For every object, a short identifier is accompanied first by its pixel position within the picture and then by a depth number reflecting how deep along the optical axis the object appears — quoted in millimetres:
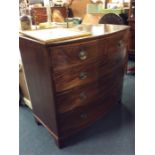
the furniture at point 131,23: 2692
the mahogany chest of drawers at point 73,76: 1149
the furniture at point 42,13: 2918
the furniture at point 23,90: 1787
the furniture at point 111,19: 2285
